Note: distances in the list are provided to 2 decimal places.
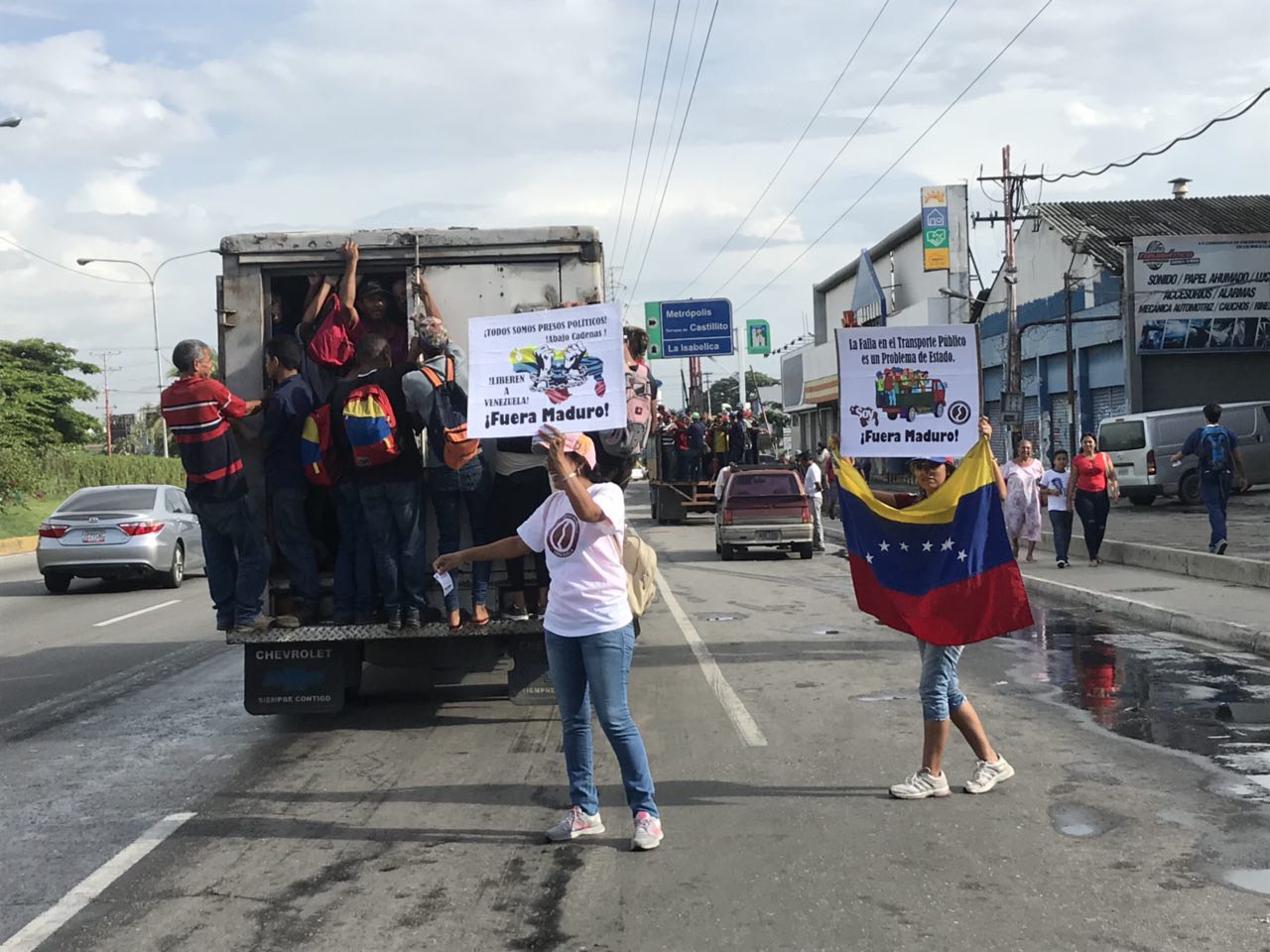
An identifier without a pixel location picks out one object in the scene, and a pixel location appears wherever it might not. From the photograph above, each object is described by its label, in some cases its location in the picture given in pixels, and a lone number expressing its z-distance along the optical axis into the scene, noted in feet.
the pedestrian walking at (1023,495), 59.11
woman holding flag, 21.44
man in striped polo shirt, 26.03
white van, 100.48
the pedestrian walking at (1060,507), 60.54
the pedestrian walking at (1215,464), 55.06
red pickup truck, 76.23
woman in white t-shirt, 18.76
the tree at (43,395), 170.09
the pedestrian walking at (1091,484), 57.41
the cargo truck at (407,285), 27.73
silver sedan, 61.57
